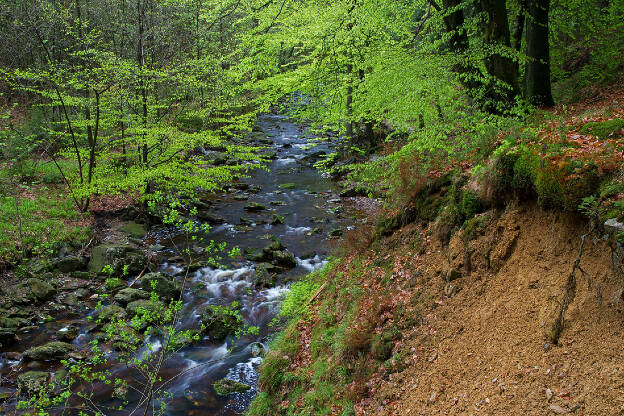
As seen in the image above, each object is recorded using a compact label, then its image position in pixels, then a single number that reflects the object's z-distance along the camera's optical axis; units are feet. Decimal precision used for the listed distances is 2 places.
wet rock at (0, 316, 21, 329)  32.83
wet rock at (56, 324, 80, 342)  32.55
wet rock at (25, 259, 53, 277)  39.46
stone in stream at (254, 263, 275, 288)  40.22
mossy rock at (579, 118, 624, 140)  16.31
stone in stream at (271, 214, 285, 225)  55.31
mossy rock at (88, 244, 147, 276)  42.01
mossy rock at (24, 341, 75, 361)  29.81
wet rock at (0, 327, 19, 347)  31.37
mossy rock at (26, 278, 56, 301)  36.99
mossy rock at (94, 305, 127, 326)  34.09
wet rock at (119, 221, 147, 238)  50.83
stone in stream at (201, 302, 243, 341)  33.83
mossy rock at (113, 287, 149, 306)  36.52
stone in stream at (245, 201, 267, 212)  60.35
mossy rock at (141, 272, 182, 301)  37.73
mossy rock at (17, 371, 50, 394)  26.17
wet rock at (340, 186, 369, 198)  62.29
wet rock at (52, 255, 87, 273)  41.36
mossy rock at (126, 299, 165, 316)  34.96
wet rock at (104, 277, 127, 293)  39.09
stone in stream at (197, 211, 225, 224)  55.52
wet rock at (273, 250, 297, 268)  43.77
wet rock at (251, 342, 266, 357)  31.65
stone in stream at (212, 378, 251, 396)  27.99
